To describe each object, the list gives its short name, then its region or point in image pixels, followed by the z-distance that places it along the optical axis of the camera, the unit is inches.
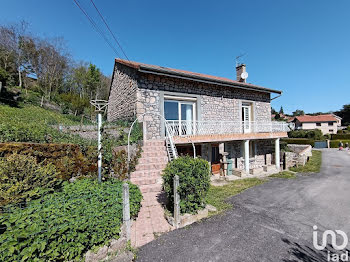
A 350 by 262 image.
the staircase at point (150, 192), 138.1
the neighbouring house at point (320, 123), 1679.4
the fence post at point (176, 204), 143.9
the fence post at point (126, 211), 116.9
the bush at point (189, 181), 152.9
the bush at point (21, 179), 112.0
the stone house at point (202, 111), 299.3
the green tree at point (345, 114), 2105.1
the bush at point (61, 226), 83.1
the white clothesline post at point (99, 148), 186.4
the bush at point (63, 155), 164.9
